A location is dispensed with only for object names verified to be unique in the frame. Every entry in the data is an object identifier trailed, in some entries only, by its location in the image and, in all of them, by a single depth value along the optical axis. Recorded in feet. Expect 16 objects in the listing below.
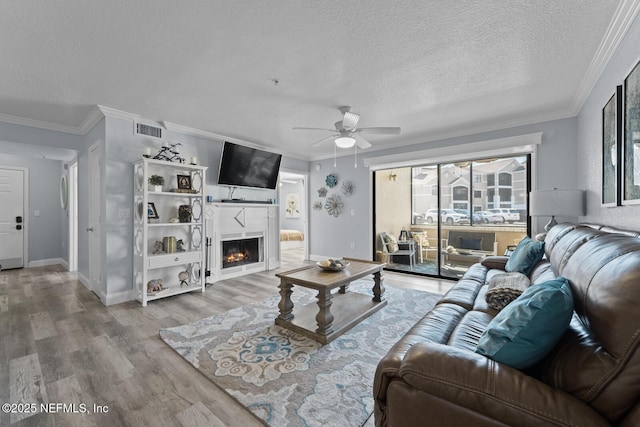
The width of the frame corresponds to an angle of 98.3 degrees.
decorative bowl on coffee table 9.67
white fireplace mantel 14.72
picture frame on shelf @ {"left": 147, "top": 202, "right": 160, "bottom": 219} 11.94
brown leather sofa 2.66
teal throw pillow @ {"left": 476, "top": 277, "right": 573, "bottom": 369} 3.32
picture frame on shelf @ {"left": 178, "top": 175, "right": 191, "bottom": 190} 13.01
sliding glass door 14.55
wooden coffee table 8.14
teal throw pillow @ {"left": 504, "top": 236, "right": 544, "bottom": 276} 8.21
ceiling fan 10.21
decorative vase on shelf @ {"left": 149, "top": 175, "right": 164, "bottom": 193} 11.89
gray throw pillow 6.30
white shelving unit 11.44
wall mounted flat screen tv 14.82
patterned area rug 5.44
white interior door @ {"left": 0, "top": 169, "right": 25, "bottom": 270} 17.24
